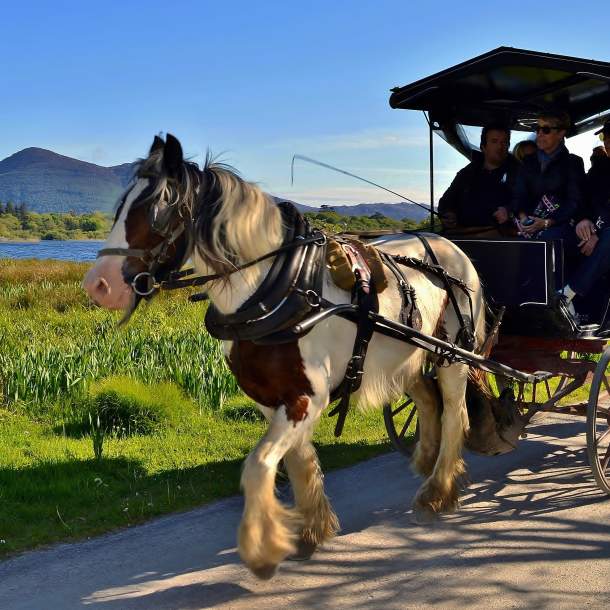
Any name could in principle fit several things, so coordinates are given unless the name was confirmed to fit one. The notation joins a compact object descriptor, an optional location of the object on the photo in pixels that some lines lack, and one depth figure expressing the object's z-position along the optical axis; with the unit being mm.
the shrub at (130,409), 6953
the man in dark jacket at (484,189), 6184
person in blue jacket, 5742
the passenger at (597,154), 6109
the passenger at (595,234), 5676
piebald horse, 3564
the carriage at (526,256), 5363
